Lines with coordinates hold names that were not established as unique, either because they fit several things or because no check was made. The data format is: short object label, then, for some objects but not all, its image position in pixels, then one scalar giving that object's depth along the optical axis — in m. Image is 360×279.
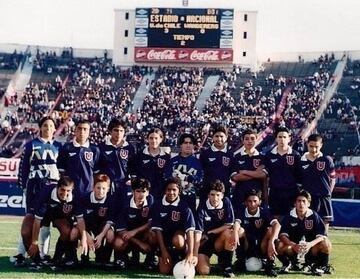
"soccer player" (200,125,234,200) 8.15
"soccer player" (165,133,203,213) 7.95
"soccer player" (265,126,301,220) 8.19
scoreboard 41.38
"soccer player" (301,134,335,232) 8.12
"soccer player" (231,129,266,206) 8.12
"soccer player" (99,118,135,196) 8.02
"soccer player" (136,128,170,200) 8.14
